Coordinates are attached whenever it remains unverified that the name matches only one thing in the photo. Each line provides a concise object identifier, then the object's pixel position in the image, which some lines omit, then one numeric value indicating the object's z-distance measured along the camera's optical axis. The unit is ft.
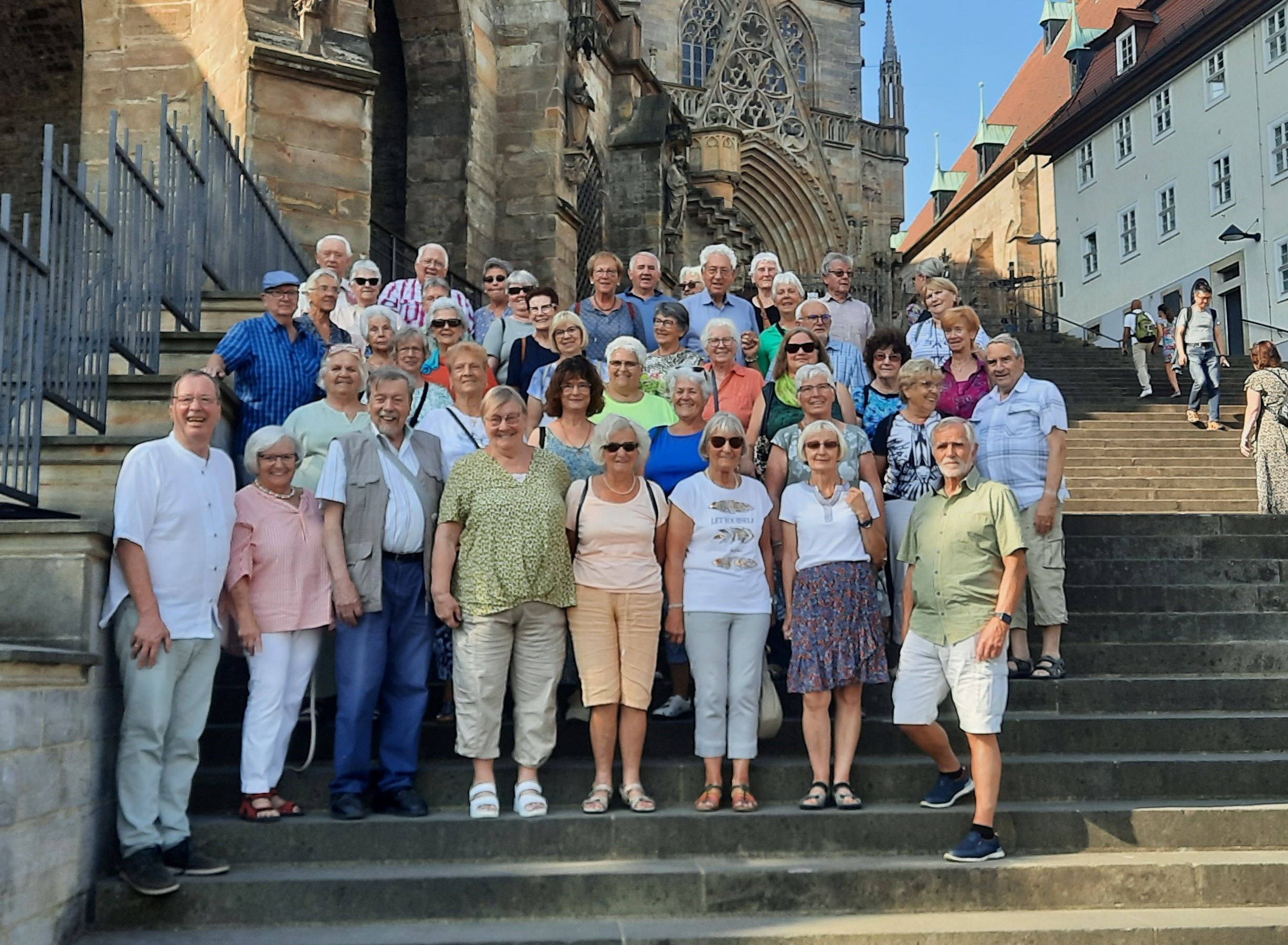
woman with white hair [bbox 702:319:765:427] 23.00
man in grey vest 18.19
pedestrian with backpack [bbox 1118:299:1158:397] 63.16
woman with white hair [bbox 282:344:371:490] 20.03
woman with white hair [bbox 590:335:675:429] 21.42
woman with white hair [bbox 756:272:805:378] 26.14
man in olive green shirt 17.92
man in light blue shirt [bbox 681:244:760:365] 26.30
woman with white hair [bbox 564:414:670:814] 18.69
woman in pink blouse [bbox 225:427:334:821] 17.72
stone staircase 16.56
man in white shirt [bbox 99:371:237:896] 16.44
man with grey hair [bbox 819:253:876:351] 27.91
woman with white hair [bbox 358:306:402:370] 22.63
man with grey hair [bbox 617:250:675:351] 26.68
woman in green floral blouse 18.37
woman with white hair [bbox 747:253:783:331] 27.53
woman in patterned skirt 18.93
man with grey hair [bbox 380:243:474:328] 28.02
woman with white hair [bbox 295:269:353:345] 23.59
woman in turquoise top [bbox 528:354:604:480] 20.35
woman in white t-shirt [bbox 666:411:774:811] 18.89
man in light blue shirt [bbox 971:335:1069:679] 22.84
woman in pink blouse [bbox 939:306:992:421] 24.23
